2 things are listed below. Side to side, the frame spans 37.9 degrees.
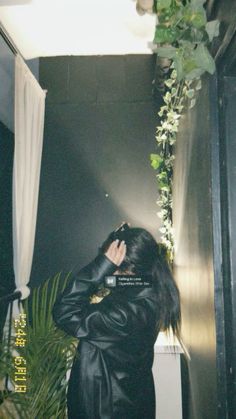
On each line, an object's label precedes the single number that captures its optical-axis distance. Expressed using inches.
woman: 90.9
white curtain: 125.0
